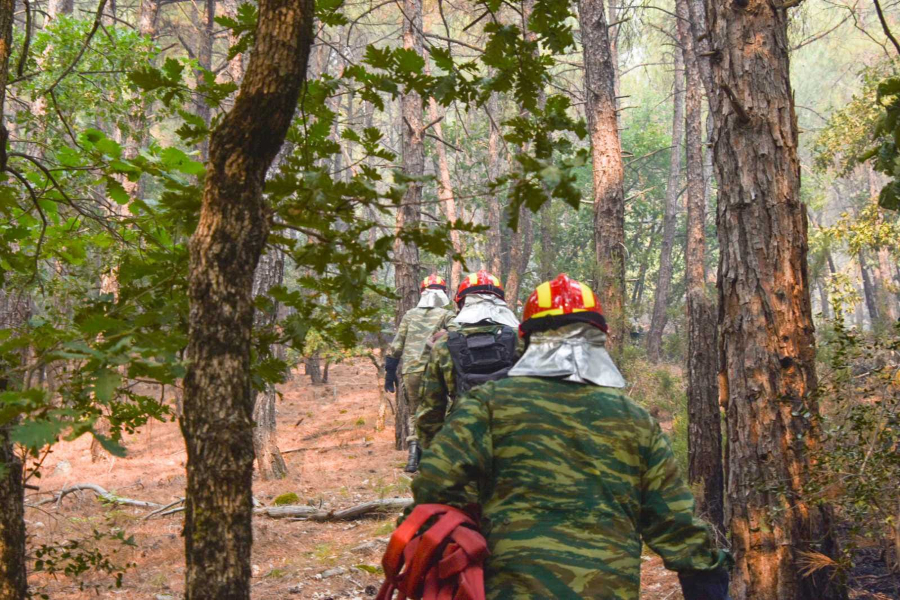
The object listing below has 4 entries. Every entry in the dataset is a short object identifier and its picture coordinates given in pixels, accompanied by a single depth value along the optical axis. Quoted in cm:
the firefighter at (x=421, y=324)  938
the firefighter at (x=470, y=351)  602
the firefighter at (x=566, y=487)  262
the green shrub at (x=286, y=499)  971
